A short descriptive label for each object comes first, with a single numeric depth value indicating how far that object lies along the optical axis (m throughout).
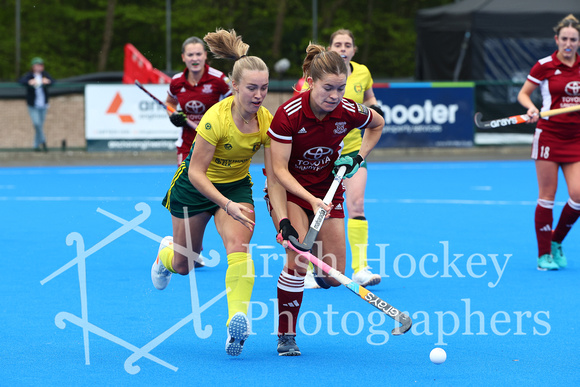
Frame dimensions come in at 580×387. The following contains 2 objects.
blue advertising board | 36.44
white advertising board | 35.12
